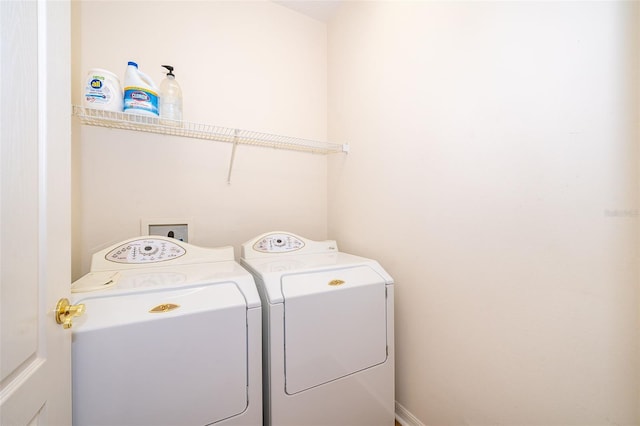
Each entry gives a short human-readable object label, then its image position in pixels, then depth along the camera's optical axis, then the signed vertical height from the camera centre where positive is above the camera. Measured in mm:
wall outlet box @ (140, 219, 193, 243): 1603 -97
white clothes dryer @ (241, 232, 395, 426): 1150 -642
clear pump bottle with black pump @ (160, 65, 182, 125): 1479 +674
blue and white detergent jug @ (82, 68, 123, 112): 1220 +597
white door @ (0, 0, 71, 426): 534 +12
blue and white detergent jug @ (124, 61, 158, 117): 1270 +606
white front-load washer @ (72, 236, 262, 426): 851 -507
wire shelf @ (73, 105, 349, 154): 1313 +535
